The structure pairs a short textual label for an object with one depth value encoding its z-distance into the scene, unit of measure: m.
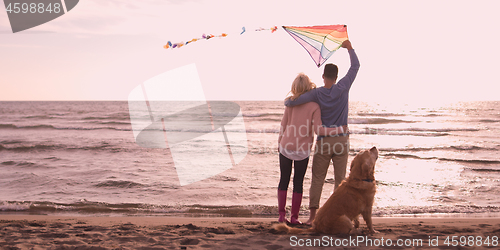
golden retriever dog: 3.13
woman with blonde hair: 3.56
